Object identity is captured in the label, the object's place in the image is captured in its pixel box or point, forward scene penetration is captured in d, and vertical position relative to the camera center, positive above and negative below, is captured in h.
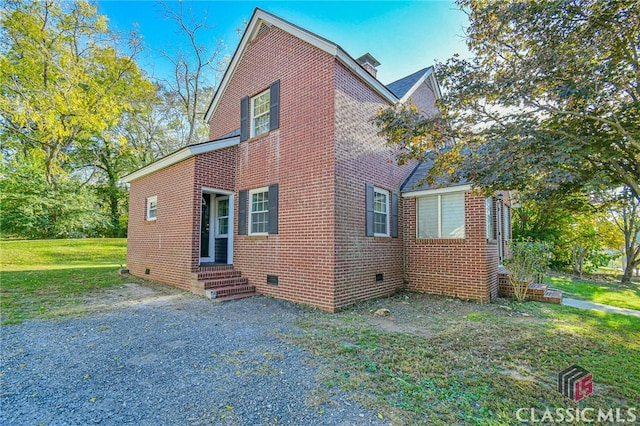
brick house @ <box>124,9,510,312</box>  7.36 +0.73
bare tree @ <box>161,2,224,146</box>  20.62 +11.41
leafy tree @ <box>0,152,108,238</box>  18.67 +1.46
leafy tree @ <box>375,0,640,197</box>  4.11 +2.00
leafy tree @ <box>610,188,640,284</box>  13.93 -0.29
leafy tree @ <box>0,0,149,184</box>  13.17 +8.16
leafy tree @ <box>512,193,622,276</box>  15.17 -0.17
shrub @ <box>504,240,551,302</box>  8.12 -0.88
